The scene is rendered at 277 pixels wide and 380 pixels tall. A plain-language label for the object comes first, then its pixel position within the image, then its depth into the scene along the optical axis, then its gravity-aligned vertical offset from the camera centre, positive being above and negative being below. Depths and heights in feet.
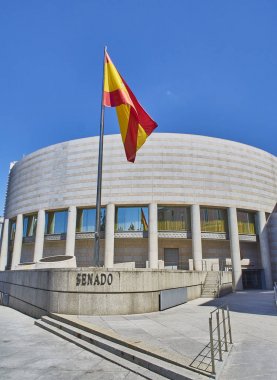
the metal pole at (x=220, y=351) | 20.96 -5.96
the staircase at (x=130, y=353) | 19.43 -6.73
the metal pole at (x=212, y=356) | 18.44 -5.60
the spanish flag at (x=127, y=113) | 45.09 +23.33
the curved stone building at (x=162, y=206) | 116.67 +23.93
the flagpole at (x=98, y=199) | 42.84 +9.94
